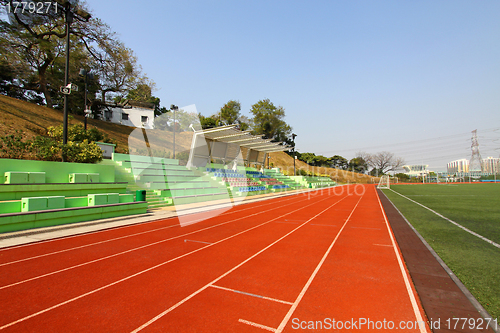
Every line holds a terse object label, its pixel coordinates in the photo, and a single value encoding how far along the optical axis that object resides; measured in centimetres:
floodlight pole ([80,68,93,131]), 1321
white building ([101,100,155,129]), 3622
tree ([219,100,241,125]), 5797
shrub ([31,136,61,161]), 1061
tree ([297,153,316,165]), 7949
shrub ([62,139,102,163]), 1092
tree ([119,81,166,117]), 3462
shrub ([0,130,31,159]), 1005
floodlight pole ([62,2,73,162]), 1022
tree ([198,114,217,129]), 4946
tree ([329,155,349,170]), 8531
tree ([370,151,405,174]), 7944
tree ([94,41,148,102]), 2736
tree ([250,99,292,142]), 6212
